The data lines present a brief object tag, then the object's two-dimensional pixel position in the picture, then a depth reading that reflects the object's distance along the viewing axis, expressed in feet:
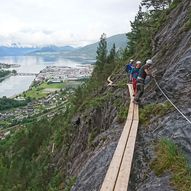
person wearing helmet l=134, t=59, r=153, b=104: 26.30
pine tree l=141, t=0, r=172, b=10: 77.06
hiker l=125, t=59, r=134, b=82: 38.42
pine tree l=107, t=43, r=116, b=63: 118.48
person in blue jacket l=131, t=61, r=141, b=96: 31.09
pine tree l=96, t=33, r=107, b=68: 120.73
